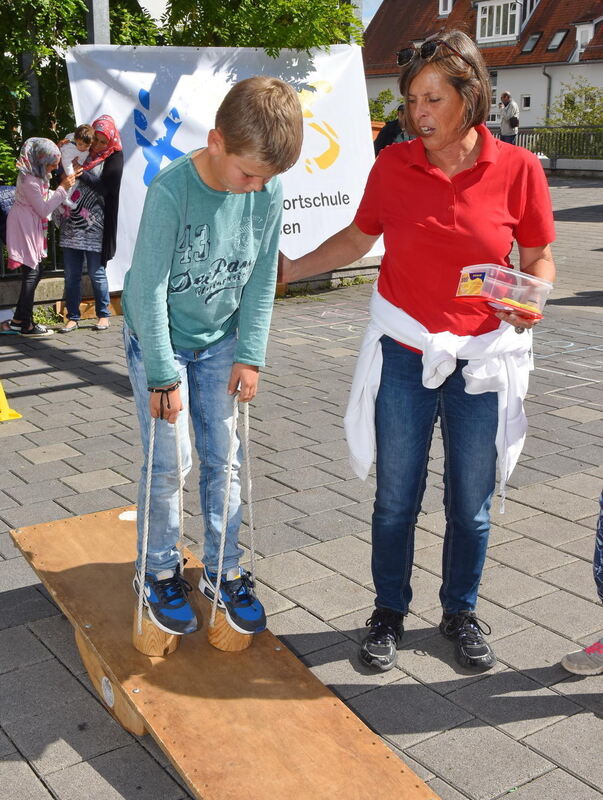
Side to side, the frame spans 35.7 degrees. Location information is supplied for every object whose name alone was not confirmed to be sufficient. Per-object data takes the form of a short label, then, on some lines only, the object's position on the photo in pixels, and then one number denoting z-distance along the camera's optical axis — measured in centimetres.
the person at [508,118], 2403
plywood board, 248
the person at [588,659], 323
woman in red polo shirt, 294
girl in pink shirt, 823
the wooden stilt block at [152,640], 300
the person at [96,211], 837
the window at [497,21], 4959
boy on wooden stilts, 261
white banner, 851
